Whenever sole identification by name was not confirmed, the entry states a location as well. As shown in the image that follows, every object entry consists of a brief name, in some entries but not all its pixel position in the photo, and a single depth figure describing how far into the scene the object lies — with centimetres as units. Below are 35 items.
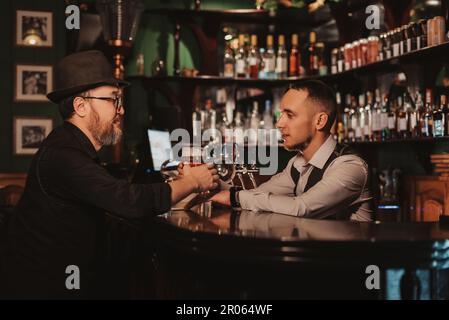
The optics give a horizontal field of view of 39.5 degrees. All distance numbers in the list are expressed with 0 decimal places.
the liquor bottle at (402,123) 421
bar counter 162
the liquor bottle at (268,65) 553
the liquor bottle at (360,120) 471
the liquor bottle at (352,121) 481
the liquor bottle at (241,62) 547
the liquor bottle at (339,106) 510
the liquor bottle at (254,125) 542
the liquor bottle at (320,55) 542
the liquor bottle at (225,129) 535
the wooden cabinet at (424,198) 412
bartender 237
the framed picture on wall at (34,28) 531
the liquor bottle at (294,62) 554
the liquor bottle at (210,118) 541
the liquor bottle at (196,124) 532
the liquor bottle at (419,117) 408
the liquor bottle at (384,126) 438
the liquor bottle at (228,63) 547
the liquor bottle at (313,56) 544
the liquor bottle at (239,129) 536
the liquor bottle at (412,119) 412
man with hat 198
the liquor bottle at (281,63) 555
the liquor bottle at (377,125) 445
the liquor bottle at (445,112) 381
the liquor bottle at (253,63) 549
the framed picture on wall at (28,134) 526
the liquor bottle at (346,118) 492
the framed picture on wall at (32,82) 529
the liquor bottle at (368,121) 461
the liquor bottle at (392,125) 432
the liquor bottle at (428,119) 398
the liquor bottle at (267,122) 545
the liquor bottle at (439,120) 384
